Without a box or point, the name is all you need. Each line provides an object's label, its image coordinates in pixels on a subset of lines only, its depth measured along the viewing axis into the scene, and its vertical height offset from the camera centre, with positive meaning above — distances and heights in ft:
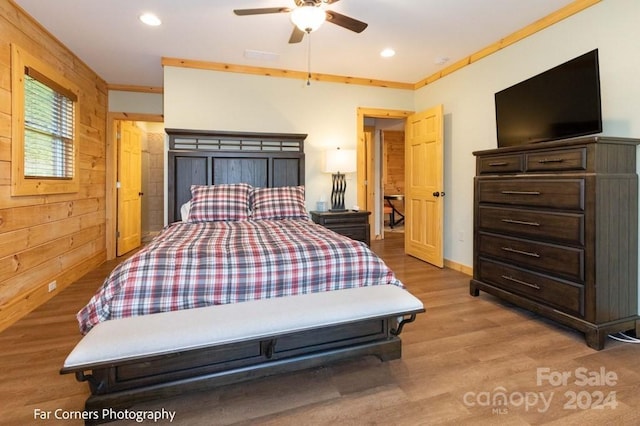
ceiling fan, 7.48 +4.56
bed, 4.89 -1.75
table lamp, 13.78 +2.00
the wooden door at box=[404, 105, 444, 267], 14.11 +1.04
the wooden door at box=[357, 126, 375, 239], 21.20 +2.52
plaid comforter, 5.75 -1.20
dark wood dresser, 7.15 -0.52
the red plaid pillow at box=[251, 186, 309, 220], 11.76 +0.19
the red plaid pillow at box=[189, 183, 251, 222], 11.13 +0.20
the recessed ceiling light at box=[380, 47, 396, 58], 12.20 +5.85
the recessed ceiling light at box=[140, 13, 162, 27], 9.63 +5.61
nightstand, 13.37 -0.52
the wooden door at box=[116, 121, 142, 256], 16.65 +1.18
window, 9.02 +2.52
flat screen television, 7.89 +2.82
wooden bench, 4.77 -2.07
